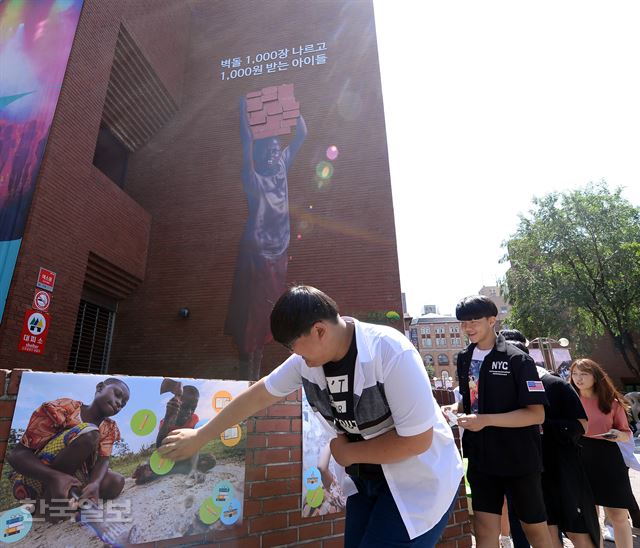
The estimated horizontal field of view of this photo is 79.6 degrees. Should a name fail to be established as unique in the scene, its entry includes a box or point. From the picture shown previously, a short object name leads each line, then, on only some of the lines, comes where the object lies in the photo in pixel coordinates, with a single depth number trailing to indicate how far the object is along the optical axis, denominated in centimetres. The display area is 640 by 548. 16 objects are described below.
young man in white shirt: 139
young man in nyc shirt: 227
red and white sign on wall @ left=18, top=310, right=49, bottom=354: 604
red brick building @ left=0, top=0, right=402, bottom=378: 750
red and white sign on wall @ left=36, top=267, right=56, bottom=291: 641
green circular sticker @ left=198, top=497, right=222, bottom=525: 221
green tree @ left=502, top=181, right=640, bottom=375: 1848
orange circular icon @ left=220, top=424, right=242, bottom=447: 231
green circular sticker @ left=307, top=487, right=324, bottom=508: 253
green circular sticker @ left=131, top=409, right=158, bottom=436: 210
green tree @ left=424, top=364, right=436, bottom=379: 6429
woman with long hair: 328
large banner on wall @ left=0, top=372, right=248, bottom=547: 181
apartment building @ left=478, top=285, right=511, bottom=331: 6724
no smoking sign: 627
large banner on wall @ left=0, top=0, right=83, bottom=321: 643
